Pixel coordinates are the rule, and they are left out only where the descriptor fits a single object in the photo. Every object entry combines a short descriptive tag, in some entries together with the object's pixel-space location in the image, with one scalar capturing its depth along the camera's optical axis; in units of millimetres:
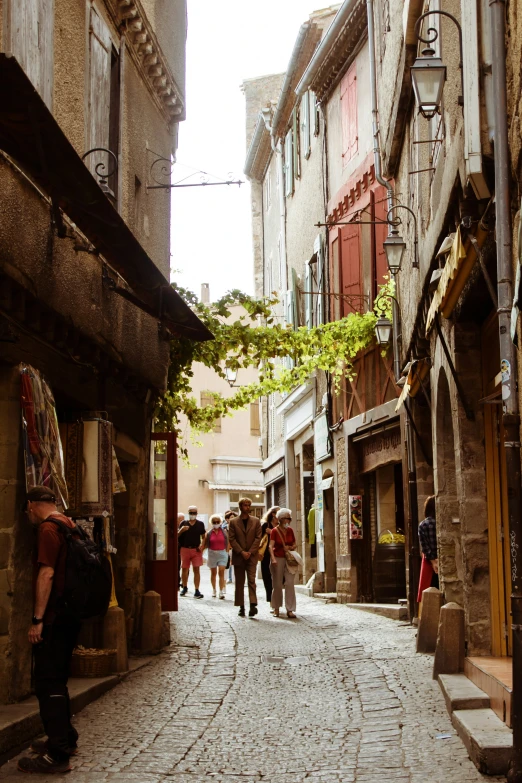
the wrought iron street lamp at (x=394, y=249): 13242
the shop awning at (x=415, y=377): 11992
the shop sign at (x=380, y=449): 17016
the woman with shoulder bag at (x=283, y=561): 15648
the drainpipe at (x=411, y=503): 14477
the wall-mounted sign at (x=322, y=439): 21109
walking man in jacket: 15688
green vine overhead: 14062
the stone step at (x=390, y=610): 15305
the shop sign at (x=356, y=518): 18453
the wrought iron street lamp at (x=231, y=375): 14956
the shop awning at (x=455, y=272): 7098
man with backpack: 6156
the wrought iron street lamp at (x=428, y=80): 7688
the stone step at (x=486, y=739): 5703
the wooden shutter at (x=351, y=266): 18891
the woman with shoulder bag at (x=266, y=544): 16453
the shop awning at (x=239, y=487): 44062
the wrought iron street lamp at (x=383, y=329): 15688
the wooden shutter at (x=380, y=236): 17594
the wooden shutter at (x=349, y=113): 19906
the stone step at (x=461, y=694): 7145
